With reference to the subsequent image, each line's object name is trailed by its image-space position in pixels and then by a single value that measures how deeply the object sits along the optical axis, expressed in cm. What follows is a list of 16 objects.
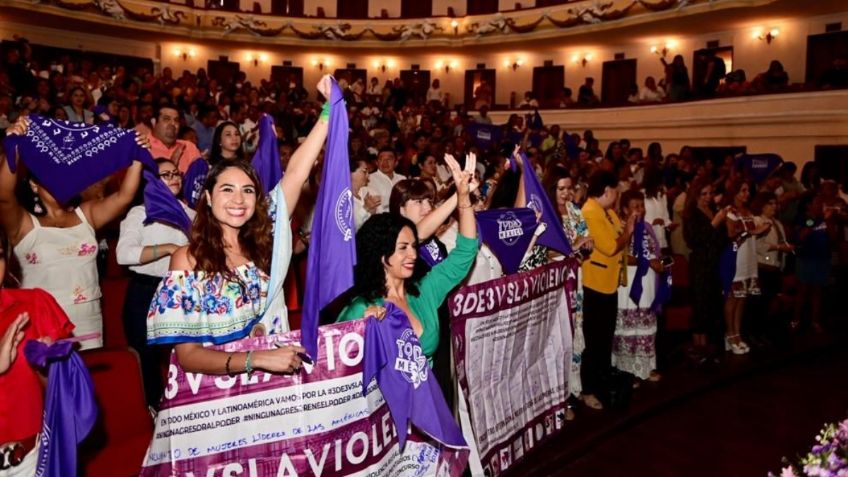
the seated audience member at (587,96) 2022
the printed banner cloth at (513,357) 375
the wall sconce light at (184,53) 2358
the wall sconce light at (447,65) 2592
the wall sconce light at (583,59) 2314
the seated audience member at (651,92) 1861
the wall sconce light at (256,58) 2517
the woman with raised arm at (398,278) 300
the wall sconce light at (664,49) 2086
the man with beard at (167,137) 551
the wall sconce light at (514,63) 2489
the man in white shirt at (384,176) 748
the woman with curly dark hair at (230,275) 239
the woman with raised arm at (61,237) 329
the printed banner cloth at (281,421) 251
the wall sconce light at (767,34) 1831
